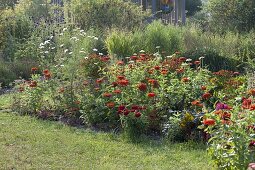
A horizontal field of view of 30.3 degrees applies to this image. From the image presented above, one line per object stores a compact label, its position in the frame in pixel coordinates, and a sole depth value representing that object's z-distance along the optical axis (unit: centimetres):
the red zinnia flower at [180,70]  723
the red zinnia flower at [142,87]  640
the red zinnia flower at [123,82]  646
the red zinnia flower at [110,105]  634
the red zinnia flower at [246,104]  523
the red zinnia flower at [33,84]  726
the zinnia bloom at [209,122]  466
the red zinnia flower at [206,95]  620
